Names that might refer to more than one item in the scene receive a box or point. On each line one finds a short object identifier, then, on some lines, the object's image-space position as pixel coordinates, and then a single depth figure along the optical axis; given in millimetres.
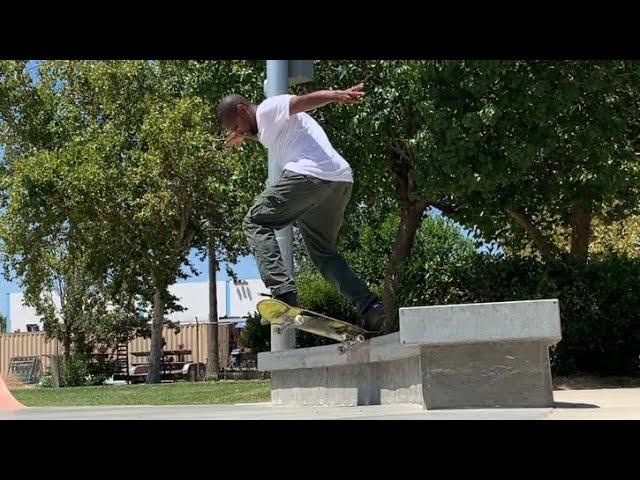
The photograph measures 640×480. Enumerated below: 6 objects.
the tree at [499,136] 10773
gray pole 8180
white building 49344
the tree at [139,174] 24156
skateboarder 5211
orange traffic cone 6898
